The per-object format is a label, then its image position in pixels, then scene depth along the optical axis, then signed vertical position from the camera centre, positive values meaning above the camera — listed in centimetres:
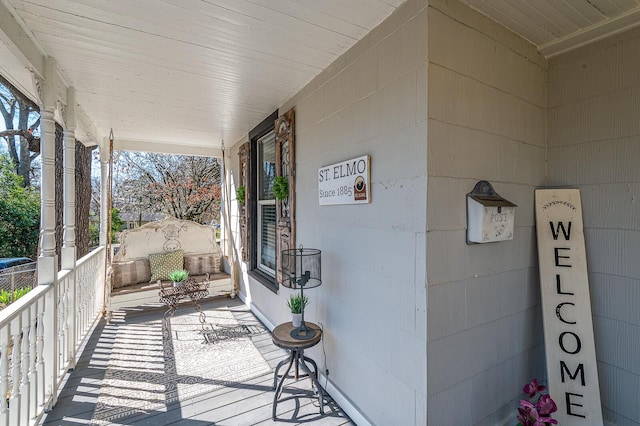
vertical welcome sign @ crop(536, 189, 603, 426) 166 -60
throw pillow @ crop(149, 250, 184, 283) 434 -67
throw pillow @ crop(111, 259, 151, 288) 410 -76
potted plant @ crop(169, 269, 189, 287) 369 -75
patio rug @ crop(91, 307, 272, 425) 213 -132
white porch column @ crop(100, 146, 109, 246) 408 +42
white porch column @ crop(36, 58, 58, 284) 203 +34
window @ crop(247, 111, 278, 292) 351 +18
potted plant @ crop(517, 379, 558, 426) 146 -106
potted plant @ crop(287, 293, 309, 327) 218 -71
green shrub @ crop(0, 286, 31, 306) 354 -91
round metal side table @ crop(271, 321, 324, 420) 197 -91
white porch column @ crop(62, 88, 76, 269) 248 +36
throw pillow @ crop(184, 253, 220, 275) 473 -74
